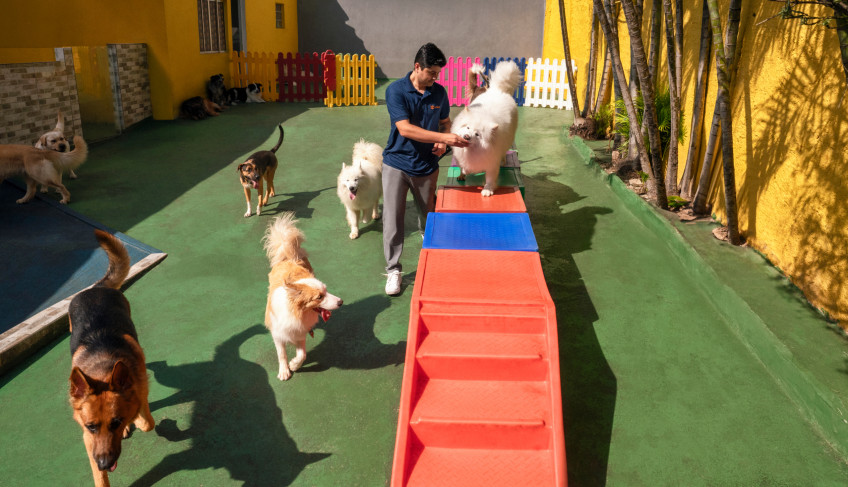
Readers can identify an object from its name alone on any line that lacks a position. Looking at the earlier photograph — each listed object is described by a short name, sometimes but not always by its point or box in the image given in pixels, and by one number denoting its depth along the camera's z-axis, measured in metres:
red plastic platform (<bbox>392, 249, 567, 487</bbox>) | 3.23
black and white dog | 16.30
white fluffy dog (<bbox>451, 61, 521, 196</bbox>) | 5.71
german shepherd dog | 2.83
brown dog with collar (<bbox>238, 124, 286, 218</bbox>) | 7.44
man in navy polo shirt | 5.12
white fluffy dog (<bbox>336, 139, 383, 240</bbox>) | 6.56
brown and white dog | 3.98
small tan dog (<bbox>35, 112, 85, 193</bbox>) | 8.44
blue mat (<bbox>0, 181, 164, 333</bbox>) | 5.32
